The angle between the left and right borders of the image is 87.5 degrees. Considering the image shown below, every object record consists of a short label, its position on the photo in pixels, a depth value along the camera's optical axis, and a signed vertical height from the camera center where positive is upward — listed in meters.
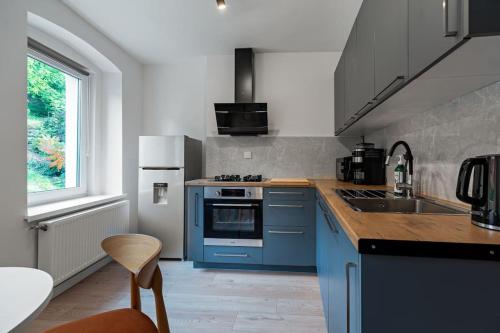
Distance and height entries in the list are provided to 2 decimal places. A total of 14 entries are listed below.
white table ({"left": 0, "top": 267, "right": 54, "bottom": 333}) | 0.62 -0.36
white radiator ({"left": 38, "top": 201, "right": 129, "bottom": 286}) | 2.01 -0.66
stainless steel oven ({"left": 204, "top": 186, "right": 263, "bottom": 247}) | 2.64 -0.53
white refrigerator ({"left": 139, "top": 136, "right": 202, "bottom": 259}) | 2.98 -0.27
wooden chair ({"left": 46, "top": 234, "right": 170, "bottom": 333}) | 0.87 -0.46
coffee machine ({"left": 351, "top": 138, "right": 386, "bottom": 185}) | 2.39 -0.01
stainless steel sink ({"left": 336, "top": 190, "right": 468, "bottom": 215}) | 1.45 -0.23
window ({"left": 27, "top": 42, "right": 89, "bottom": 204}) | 2.24 +0.35
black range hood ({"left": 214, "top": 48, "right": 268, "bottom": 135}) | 2.96 +0.63
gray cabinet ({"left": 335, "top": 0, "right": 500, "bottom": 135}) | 0.73 +0.40
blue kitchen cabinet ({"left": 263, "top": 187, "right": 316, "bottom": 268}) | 2.57 -0.62
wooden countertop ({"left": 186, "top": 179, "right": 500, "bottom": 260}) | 0.70 -0.21
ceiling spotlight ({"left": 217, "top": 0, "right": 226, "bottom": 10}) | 1.99 +1.24
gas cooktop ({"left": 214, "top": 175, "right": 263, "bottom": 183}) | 2.84 -0.16
